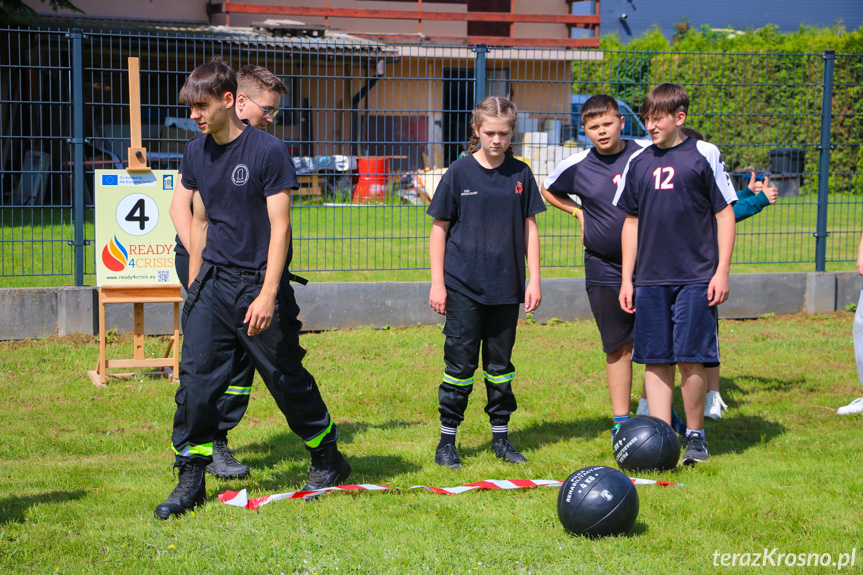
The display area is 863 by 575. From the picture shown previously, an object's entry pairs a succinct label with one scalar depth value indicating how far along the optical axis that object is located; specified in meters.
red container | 9.08
